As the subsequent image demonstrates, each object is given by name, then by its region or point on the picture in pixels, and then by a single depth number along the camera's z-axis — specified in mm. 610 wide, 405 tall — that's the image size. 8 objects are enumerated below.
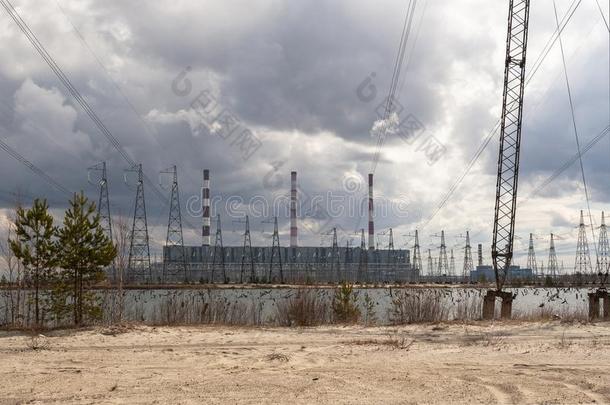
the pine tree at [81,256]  19625
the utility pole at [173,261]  133000
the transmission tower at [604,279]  27469
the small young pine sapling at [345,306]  22136
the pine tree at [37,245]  19484
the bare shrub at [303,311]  21438
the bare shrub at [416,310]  20969
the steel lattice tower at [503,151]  30438
